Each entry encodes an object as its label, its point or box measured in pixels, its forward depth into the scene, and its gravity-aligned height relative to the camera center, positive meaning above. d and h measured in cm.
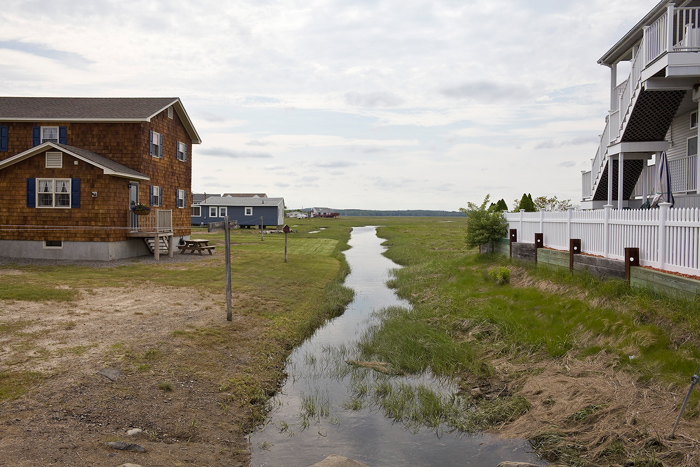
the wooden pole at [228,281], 1234 -147
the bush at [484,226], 2130 -11
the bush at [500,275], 1605 -172
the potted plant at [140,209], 2499 +67
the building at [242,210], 6419 +164
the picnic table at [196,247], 2866 -142
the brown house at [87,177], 2352 +224
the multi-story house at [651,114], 1409 +381
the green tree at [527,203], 2349 +97
